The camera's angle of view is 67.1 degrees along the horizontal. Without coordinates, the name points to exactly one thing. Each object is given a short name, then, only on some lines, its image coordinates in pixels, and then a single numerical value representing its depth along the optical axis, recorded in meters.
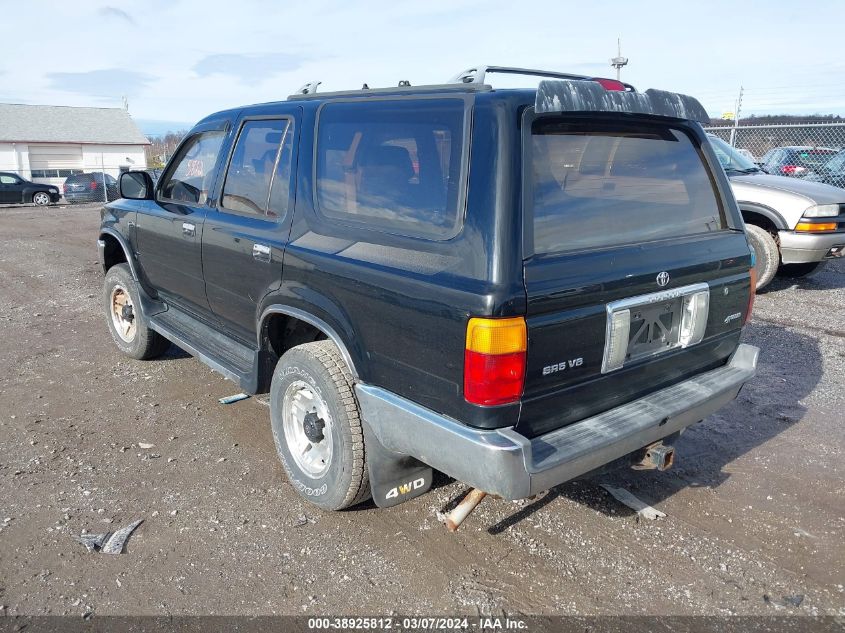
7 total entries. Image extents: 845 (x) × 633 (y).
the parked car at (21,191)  24.02
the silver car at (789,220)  7.52
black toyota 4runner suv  2.38
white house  41.59
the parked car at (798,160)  12.01
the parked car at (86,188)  26.45
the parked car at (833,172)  11.62
